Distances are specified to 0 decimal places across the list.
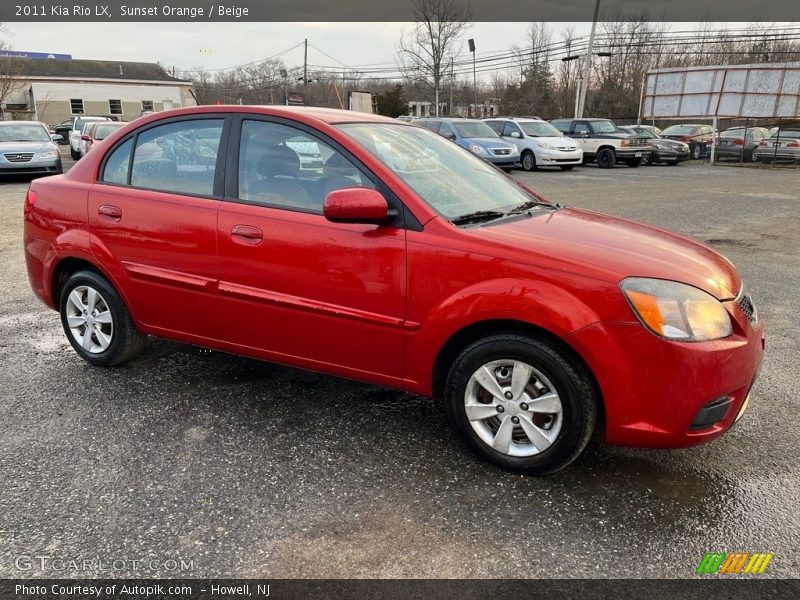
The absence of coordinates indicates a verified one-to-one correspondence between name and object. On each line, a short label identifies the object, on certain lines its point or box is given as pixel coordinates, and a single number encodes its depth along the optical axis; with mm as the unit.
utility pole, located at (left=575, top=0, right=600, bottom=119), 31567
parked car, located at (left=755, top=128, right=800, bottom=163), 22792
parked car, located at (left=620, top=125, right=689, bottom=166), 23484
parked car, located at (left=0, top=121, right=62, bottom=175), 14930
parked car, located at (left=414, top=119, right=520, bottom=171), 18594
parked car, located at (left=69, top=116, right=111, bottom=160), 22266
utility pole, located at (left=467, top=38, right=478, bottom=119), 44750
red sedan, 2596
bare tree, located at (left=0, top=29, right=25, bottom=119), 41406
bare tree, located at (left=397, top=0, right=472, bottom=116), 40031
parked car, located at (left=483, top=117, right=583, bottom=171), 19906
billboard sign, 23016
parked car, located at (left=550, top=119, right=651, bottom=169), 21922
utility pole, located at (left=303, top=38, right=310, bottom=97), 62388
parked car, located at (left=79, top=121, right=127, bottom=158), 19328
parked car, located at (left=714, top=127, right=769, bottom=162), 24484
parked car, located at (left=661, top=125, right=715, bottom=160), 26906
